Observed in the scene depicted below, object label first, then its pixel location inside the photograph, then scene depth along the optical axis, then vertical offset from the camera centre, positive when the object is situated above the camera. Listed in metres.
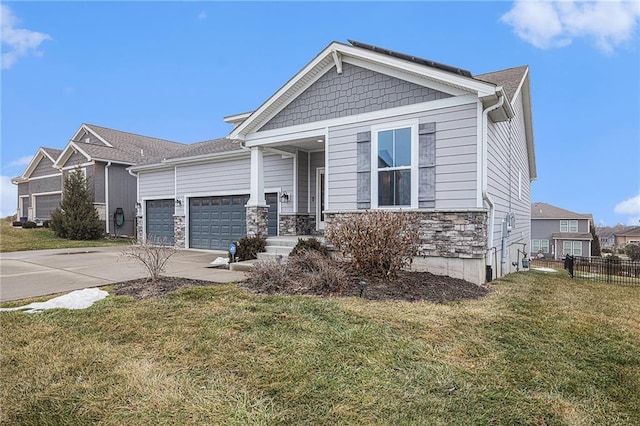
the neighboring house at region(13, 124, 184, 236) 20.86 +2.87
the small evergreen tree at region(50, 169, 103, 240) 18.81 +0.08
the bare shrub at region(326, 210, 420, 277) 6.72 -0.50
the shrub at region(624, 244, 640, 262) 30.45 -3.22
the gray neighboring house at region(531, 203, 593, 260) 33.94 -1.72
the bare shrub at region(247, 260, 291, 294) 6.31 -1.14
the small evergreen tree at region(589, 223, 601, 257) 33.12 -2.97
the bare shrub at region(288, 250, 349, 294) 6.14 -1.06
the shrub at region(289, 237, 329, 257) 8.47 -0.76
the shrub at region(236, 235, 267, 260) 9.71 -0.88
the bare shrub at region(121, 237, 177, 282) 7.02 -0.79
